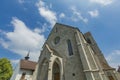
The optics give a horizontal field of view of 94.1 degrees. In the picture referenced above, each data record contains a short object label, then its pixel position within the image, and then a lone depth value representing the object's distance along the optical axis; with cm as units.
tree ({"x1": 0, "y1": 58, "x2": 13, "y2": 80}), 1262
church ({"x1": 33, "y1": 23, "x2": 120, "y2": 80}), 828
